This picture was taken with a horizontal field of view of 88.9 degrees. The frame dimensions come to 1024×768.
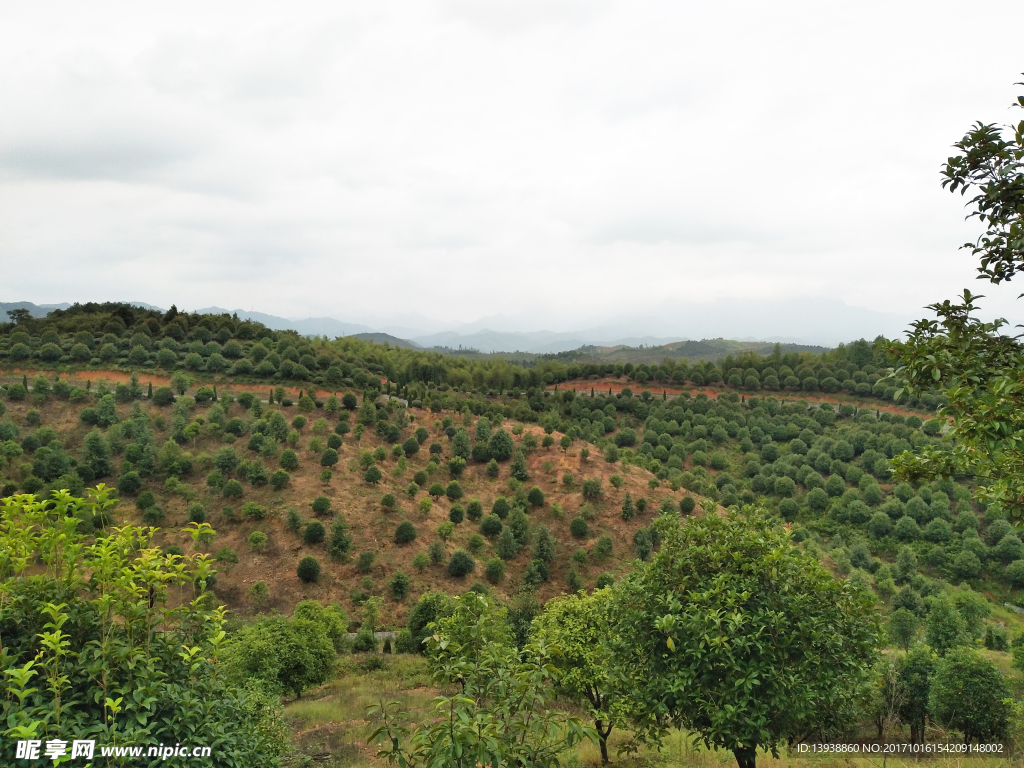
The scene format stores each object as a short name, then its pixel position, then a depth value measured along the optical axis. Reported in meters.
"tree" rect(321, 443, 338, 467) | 36.09
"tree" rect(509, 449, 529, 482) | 40.59
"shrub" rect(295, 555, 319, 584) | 28.53
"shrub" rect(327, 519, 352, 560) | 30.67
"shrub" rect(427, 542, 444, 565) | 31.08
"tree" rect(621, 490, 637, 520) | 36.09
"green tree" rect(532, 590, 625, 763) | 11.74
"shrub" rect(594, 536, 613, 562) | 32.78
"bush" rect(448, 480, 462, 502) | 36.75
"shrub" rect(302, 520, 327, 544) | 30.89
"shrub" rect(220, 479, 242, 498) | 32.75
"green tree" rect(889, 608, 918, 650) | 25.47
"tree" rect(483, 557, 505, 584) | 30.70
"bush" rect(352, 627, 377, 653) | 24.84
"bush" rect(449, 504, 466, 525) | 34.84
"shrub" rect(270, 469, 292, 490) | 33.66
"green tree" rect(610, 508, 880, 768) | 6.77
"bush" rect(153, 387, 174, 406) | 40.38
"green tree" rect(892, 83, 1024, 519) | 5.11
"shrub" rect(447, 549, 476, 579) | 30.58
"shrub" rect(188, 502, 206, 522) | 29.63
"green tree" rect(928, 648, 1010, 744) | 15.25
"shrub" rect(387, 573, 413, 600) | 29.66
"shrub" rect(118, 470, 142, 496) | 31.69
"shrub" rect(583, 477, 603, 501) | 38.00
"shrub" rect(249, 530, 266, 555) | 29.67
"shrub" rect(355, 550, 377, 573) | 30.38
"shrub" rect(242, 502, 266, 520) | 31.67
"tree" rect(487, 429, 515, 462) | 42.09
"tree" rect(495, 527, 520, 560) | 32.84
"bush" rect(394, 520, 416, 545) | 32.09
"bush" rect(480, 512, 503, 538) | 34.28
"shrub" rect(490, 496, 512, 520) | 35.53
